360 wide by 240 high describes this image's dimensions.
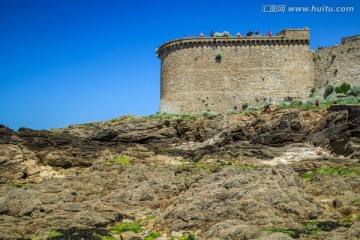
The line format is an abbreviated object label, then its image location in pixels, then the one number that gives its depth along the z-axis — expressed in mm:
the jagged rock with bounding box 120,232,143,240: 16066
